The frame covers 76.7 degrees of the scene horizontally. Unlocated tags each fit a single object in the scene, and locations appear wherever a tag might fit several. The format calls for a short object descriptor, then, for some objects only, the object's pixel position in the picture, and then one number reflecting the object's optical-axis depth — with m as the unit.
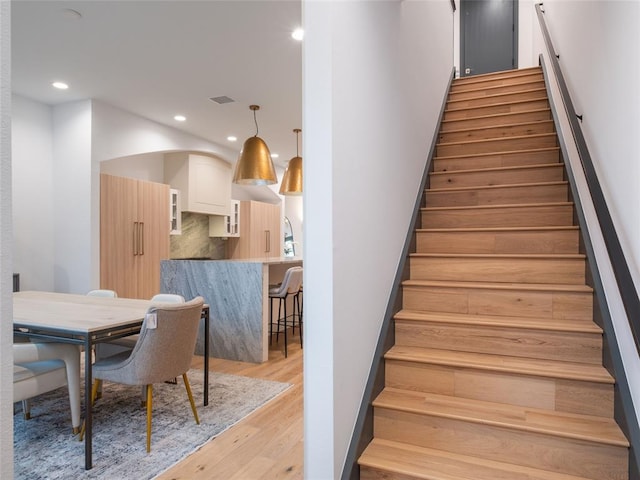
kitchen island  4.01
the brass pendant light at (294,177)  5.17
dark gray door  6.50
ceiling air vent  4.53
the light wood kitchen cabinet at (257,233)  7.33
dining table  2.14
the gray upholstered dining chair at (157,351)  2.26
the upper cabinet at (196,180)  6.16
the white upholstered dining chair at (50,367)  2.26
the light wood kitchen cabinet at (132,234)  4.71
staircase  1.74
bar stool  4.16
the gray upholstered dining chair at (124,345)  2.93
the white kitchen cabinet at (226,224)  6.97
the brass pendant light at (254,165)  4.37
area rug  2.14
